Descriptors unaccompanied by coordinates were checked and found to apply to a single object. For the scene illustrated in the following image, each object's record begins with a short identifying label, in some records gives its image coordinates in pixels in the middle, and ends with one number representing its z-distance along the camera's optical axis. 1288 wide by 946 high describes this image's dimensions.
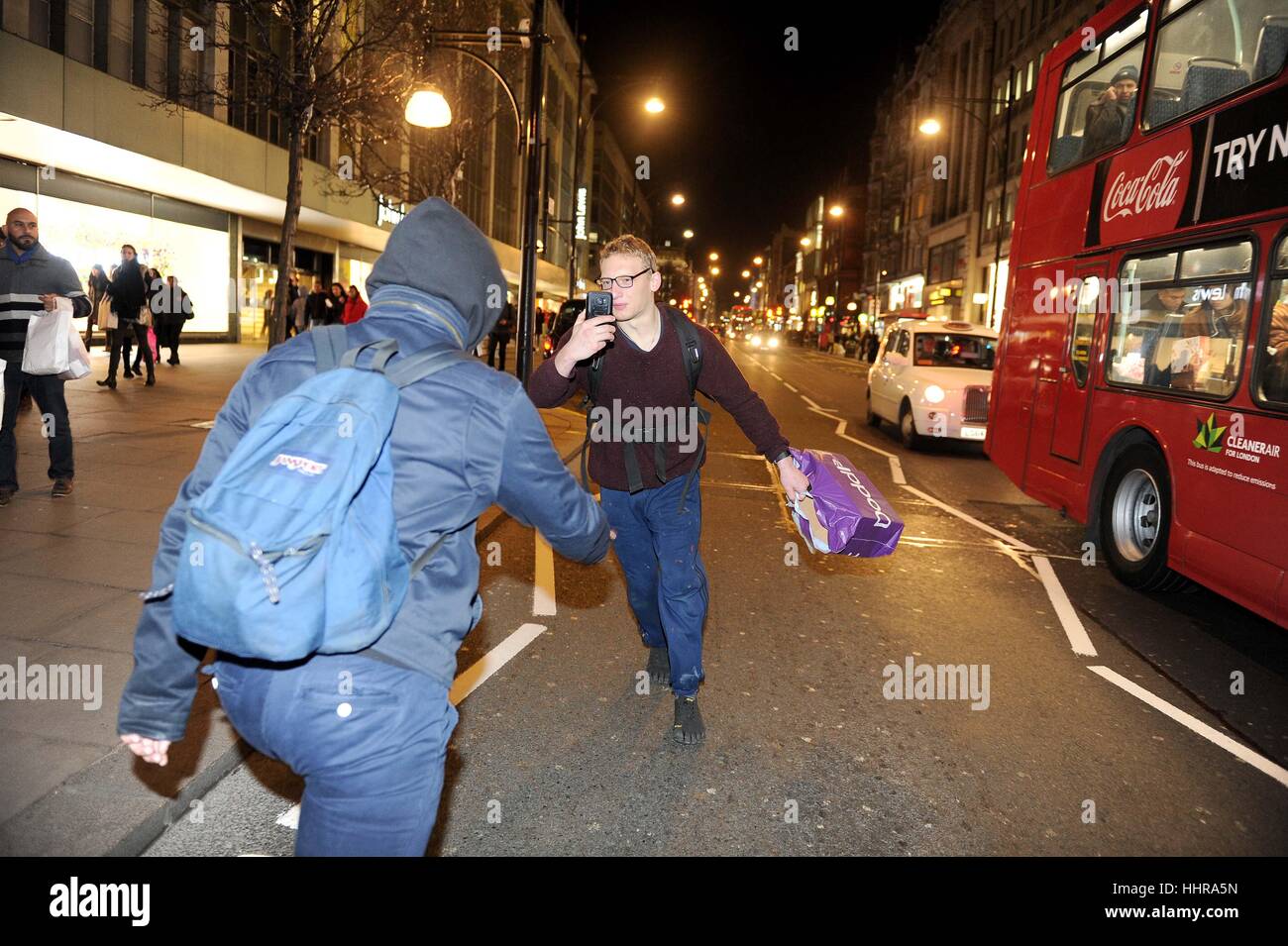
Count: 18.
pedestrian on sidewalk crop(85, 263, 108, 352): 16.19
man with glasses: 3.87
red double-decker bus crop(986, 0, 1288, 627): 5.75
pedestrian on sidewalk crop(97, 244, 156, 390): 14.38
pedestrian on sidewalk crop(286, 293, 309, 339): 20.97
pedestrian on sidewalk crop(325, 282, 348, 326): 19.88
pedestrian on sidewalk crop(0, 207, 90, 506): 7.24
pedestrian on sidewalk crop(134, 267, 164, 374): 17.94
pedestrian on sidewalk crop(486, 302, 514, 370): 21.92
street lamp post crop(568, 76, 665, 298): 18.12
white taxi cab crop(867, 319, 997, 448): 13.66
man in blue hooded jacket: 1.87
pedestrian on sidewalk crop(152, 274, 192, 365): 18.38
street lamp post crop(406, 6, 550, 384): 12.30
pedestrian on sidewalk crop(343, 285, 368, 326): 19.16
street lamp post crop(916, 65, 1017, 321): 28.09
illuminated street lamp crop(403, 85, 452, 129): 12.49
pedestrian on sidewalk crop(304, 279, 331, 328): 19.73
